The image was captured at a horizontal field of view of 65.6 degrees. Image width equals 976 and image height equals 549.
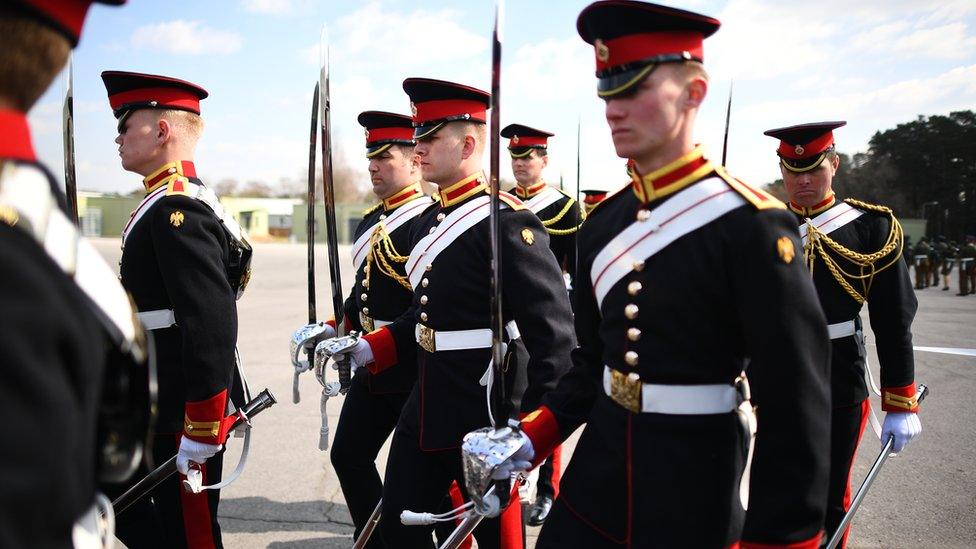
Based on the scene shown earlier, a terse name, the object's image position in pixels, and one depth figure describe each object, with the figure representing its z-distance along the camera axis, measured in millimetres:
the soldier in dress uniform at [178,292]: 2842
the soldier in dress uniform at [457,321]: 2691
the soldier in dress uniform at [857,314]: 3189
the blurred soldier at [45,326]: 845
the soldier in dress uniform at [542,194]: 6285
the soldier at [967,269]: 19656
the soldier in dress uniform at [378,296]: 3490
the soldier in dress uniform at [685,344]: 1631
